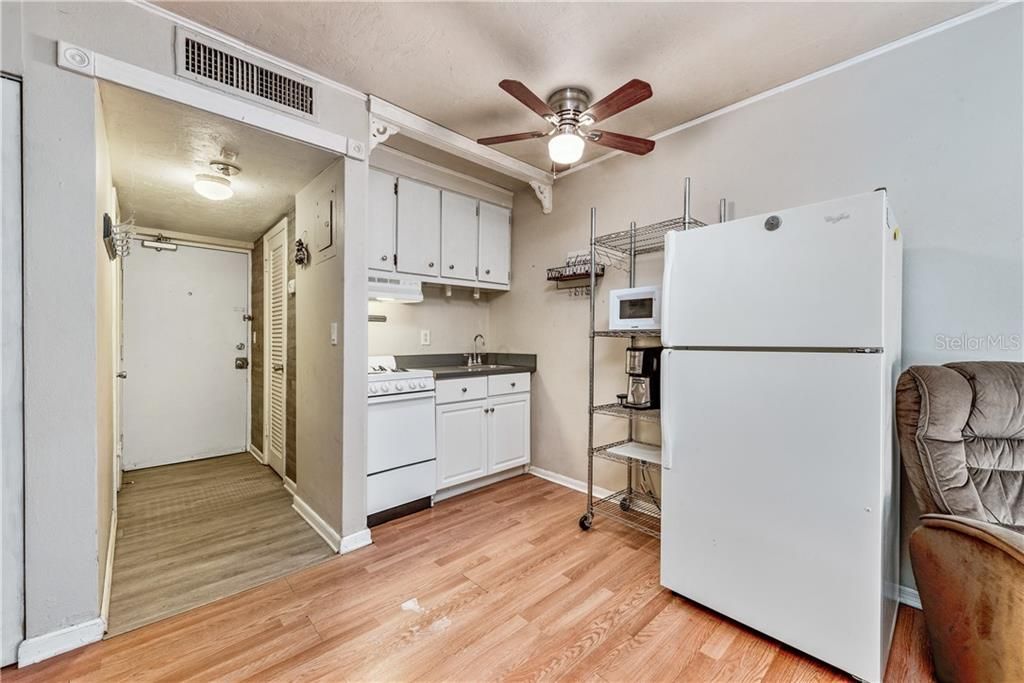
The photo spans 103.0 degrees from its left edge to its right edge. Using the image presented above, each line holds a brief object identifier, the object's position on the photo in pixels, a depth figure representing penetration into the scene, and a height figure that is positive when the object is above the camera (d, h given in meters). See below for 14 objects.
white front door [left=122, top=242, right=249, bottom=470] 3.57 -0.19
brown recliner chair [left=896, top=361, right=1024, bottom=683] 1.15 -0.51
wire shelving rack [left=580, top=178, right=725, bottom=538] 2.39 -0.70
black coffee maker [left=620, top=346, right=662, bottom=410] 2.44 -0.24
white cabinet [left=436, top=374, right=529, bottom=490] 2.84 -0.72
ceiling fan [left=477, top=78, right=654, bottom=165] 1.85 +1.04
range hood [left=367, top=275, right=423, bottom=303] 2.72 +0.31
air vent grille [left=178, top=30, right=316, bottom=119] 1.71 +1.17
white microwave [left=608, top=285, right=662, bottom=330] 2.29 +0.16
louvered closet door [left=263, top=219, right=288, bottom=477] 3.26 -0.09
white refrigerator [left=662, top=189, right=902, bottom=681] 1.35 -0.33
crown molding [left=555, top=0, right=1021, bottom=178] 1.64 +1.31
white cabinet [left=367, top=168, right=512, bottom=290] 2.77 +0.76
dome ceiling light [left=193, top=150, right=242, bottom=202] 2.30 +0.89
